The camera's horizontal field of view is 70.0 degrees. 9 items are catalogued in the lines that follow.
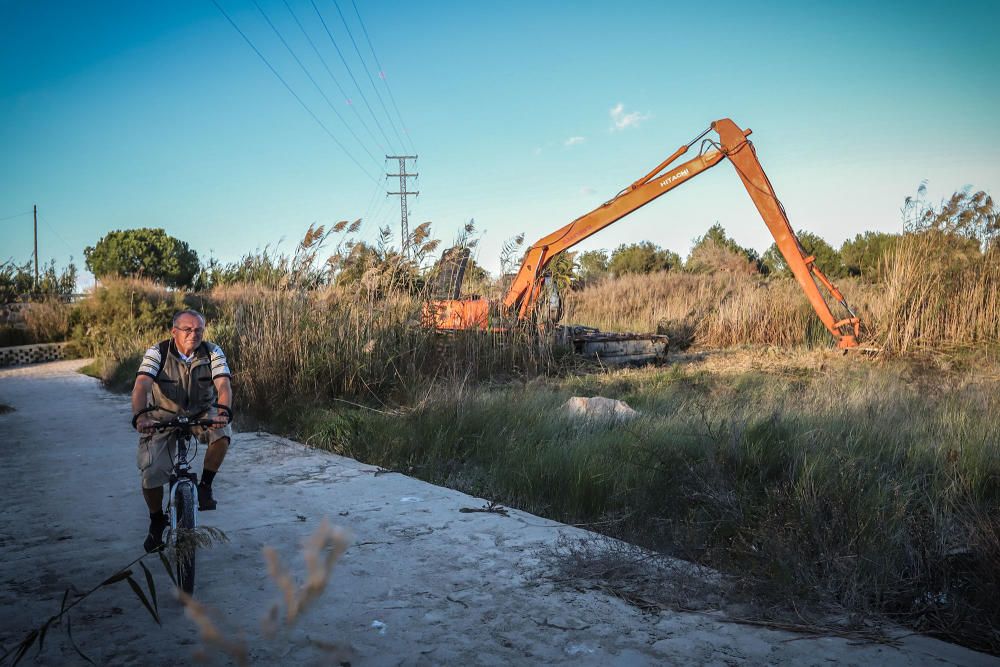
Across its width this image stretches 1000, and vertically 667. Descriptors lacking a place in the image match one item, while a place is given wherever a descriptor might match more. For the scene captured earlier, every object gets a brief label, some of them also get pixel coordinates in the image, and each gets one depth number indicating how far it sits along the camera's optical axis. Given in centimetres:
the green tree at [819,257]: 3316
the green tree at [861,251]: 2981
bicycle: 332
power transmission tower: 3322
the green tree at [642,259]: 3469
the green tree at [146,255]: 5034
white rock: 676
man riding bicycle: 400
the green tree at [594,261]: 3454
